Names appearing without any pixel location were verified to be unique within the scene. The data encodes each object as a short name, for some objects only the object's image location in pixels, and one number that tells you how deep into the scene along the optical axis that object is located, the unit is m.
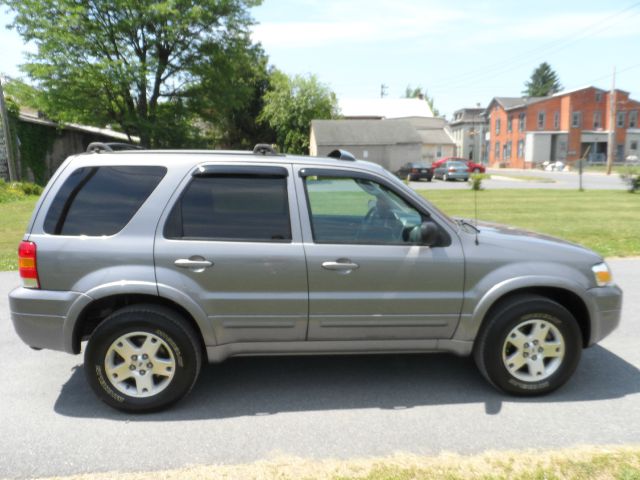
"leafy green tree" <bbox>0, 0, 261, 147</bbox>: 30.14
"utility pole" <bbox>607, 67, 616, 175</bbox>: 46.19
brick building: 62.69
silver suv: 3.74
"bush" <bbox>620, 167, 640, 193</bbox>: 24.23
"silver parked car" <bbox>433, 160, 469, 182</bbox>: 38.91
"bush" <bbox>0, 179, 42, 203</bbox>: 21.35
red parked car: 45.59
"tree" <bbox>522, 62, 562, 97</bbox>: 119.94
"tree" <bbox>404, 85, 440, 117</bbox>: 112.07
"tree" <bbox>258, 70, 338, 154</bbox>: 57.09
